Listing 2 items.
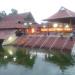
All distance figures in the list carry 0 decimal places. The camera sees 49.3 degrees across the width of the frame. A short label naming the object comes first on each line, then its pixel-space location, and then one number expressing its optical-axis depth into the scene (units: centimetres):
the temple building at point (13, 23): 1775
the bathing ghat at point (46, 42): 1189
